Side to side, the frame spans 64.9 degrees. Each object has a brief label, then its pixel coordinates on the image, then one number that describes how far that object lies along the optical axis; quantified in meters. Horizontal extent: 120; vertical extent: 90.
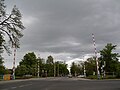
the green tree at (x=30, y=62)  44.21
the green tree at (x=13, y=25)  15.10
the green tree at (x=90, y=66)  44.06
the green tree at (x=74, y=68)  65.70
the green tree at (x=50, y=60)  67.01
